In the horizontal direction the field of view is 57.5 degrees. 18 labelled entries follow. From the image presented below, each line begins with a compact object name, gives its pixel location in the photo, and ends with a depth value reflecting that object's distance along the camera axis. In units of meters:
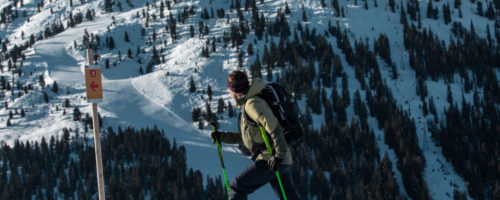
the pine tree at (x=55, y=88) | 138.50
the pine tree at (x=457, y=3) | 182.62
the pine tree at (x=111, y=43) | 174.12
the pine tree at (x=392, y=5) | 178.90
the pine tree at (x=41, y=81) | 142.50
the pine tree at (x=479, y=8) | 178.88
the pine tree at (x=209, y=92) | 131.12
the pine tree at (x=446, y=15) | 171.38
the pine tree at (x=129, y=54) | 166.57
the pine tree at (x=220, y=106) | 122.94
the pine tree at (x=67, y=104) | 128.25
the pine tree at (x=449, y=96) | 130.62
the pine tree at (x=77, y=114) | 122.69
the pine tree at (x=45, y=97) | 135.41
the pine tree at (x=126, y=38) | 178.54
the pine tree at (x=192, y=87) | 133.88
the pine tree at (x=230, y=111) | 121.66
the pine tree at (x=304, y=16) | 166.88
